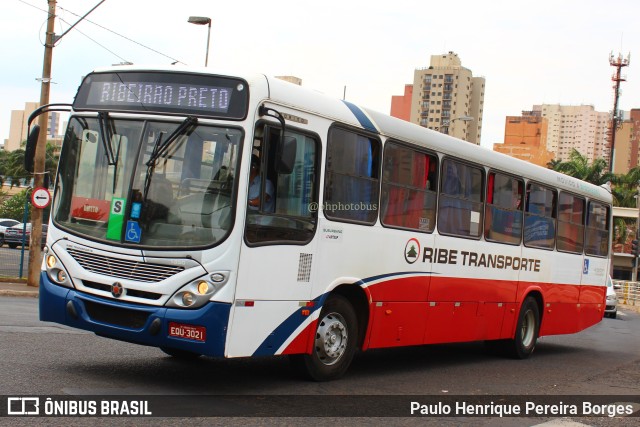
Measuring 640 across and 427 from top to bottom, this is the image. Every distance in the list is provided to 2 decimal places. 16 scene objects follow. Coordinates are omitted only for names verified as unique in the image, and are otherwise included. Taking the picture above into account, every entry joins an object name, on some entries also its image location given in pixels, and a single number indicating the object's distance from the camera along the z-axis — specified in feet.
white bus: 26.25
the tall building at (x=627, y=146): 475.72
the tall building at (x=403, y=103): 383.86
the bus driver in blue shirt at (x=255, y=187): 26.89
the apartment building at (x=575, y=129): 592.60
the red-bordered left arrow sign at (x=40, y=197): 68.64
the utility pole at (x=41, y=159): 70.08
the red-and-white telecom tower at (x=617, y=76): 260.21
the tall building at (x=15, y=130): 588.09
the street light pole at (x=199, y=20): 75.82
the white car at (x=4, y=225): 147.95
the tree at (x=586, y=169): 197.26
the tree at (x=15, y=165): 242.58
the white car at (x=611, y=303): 101.91
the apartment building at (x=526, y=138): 415.64
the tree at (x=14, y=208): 306.96
